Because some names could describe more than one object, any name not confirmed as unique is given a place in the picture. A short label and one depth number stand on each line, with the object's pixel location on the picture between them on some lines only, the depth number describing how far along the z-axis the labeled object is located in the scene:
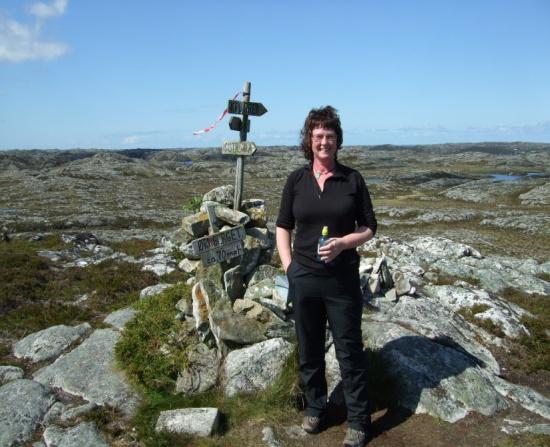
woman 5.66
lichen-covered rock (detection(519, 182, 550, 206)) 72.84
